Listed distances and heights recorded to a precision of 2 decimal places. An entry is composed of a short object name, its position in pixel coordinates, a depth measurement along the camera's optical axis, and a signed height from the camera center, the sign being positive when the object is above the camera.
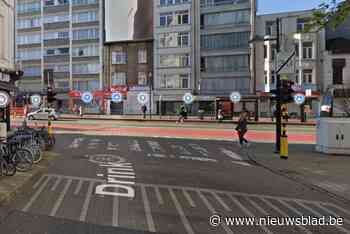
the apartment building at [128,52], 64.56 +9.67
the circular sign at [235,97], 51.50 +1.75
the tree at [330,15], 9.17 +2.18
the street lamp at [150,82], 62.97 +4.53
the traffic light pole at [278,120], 16.64 -0.38
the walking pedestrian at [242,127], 19.33 -0.77
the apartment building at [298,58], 54.16 +7.07
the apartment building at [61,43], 67.38 +11.65
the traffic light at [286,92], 16.42 +0.75
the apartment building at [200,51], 59.38 +9.01
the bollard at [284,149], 15.41 -1.45
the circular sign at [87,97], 62.47 +2.15
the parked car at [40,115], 46.50 -0.45
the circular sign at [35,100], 61.22 +1.78
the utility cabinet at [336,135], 16.44 -0.99
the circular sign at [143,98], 61.46 +1.96
